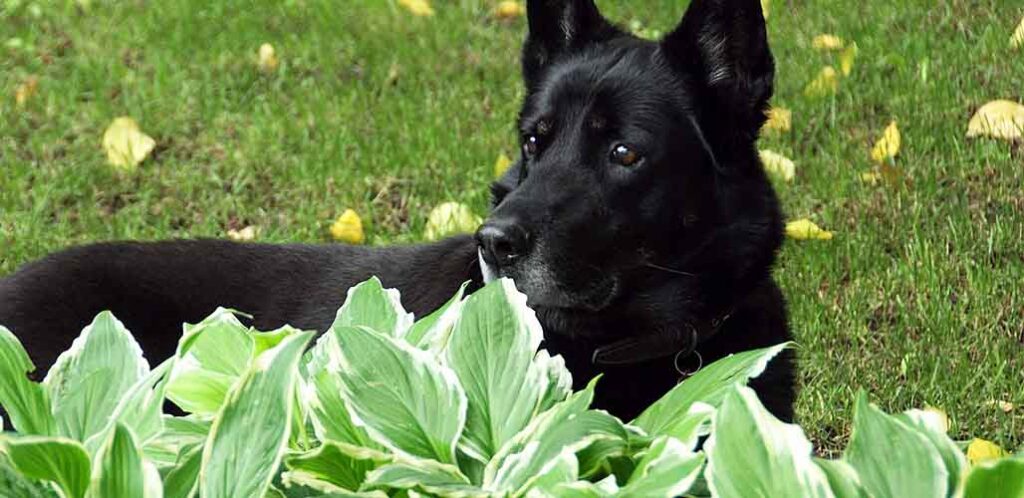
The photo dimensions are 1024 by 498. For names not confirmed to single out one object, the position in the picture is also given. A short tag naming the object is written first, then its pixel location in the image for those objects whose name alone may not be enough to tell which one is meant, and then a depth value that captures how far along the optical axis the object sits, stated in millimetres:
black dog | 6461
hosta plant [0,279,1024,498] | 2707
